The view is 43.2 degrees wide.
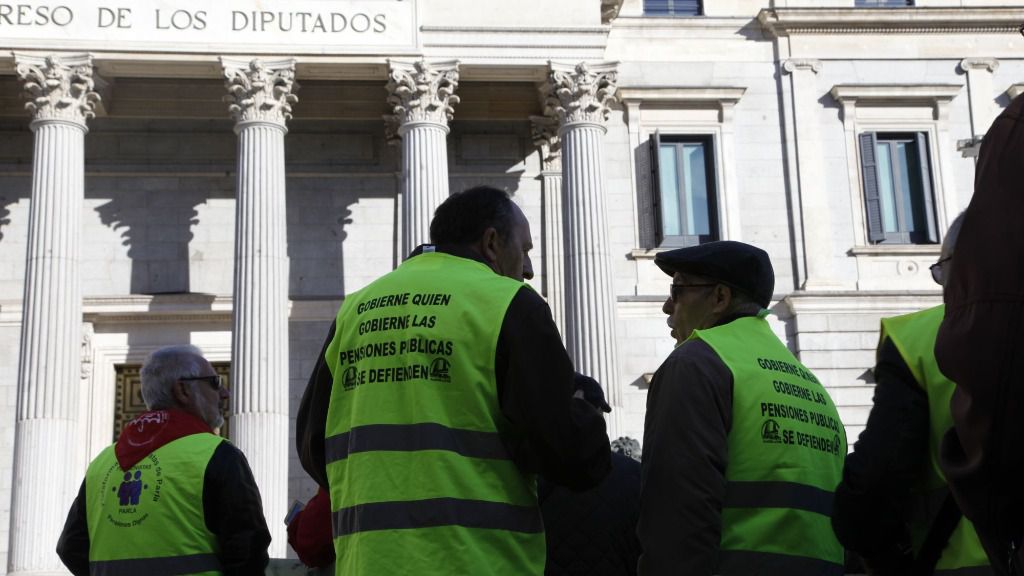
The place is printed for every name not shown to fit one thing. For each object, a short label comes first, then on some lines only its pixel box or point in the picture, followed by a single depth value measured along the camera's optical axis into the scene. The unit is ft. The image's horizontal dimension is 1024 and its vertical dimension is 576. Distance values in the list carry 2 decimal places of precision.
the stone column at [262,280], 59.36
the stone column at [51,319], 57.82
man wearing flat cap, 13.78
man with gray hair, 18.35
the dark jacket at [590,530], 17.06
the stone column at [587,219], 62.28
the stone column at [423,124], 63.21
